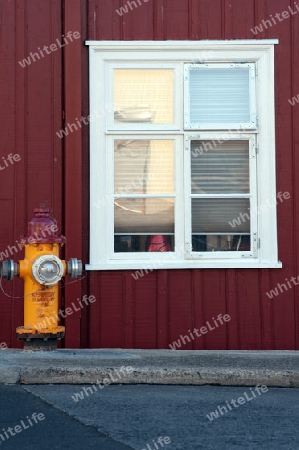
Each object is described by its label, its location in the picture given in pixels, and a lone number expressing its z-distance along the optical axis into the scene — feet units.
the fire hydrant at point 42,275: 27.09
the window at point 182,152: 30.22
